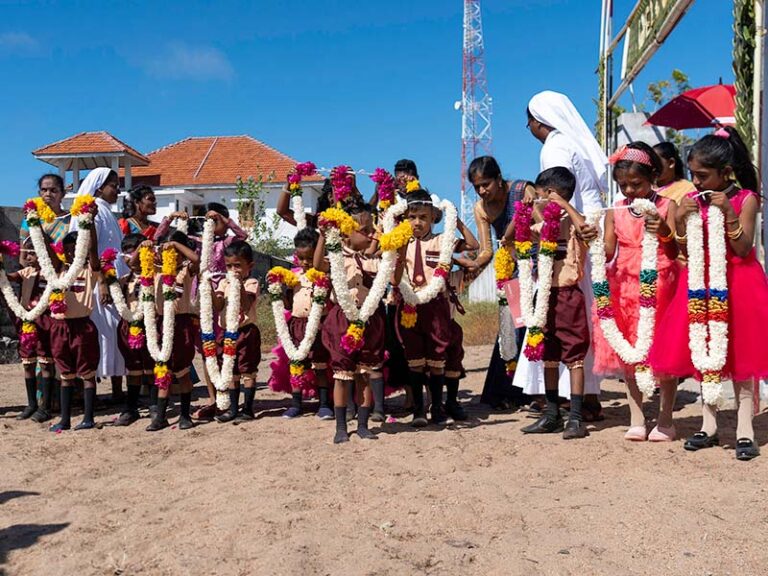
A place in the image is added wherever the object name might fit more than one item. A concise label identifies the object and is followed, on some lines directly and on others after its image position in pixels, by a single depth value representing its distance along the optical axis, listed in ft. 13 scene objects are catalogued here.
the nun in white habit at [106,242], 27.25
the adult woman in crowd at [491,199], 22.52
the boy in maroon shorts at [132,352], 25.14
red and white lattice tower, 118.62
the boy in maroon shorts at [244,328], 24.11
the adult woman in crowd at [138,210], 27.48
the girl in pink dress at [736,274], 17.25
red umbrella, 39.34
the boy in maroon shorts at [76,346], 23.82
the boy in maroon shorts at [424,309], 21.97
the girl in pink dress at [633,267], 18.95
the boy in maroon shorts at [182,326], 23.70
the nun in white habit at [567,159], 21.98
